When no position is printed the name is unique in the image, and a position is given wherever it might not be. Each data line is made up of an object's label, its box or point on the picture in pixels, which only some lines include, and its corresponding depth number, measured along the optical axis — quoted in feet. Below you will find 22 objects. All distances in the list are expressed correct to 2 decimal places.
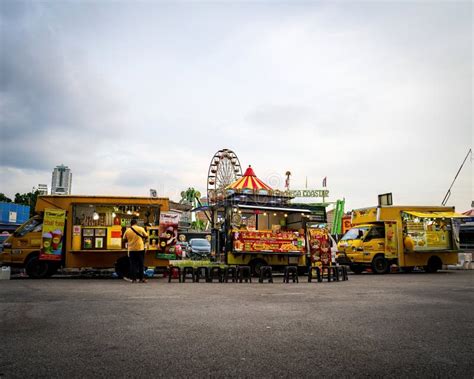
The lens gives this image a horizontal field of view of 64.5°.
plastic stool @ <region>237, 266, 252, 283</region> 39.88
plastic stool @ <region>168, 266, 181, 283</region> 38.93
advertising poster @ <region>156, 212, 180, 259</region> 45.39
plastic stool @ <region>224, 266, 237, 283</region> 39.75
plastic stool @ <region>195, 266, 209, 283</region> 39.24
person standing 37.73
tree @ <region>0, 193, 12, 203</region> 180.45
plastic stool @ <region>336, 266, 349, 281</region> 42.70
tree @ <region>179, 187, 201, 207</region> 264.17
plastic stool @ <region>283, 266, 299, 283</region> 39.77
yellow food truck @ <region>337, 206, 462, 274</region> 58.65
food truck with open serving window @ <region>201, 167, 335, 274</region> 49.01
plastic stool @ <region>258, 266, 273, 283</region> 39.17
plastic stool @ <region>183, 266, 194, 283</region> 39.13
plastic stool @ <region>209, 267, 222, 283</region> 39.48
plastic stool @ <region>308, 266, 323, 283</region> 40.86
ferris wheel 110.11
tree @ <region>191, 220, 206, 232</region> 232.94
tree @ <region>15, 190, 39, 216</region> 187.62
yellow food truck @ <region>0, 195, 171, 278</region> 43.50
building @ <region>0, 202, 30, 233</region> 122.93
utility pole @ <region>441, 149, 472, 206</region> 101.91
